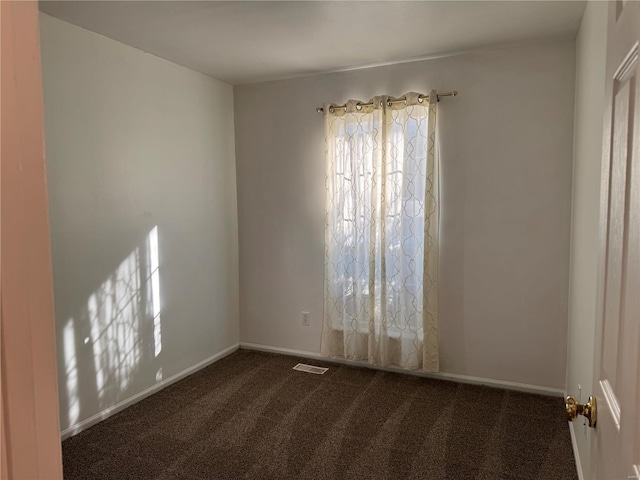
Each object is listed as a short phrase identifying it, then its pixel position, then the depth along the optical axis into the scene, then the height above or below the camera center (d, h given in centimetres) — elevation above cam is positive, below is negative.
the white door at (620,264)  71 -11
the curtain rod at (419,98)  327 +81
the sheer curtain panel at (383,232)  337 -20
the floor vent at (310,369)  370 -134
